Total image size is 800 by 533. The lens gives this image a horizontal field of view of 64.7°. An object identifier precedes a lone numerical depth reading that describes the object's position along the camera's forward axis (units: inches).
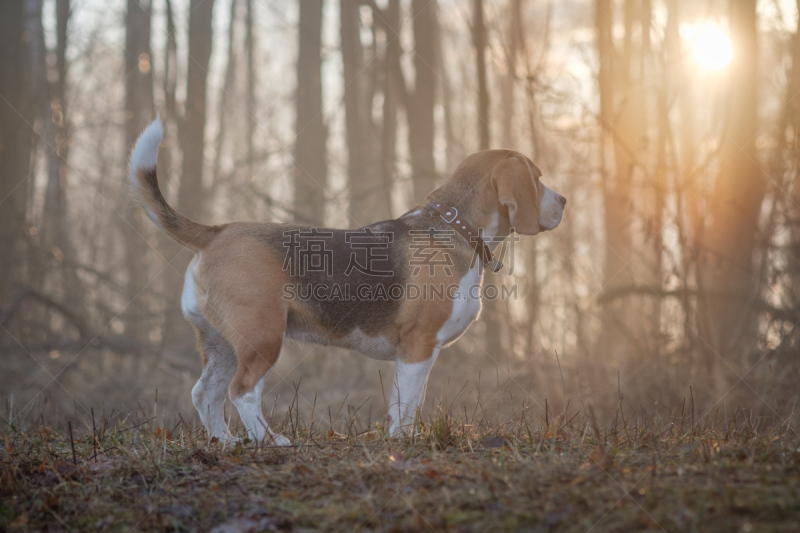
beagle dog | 181.8
